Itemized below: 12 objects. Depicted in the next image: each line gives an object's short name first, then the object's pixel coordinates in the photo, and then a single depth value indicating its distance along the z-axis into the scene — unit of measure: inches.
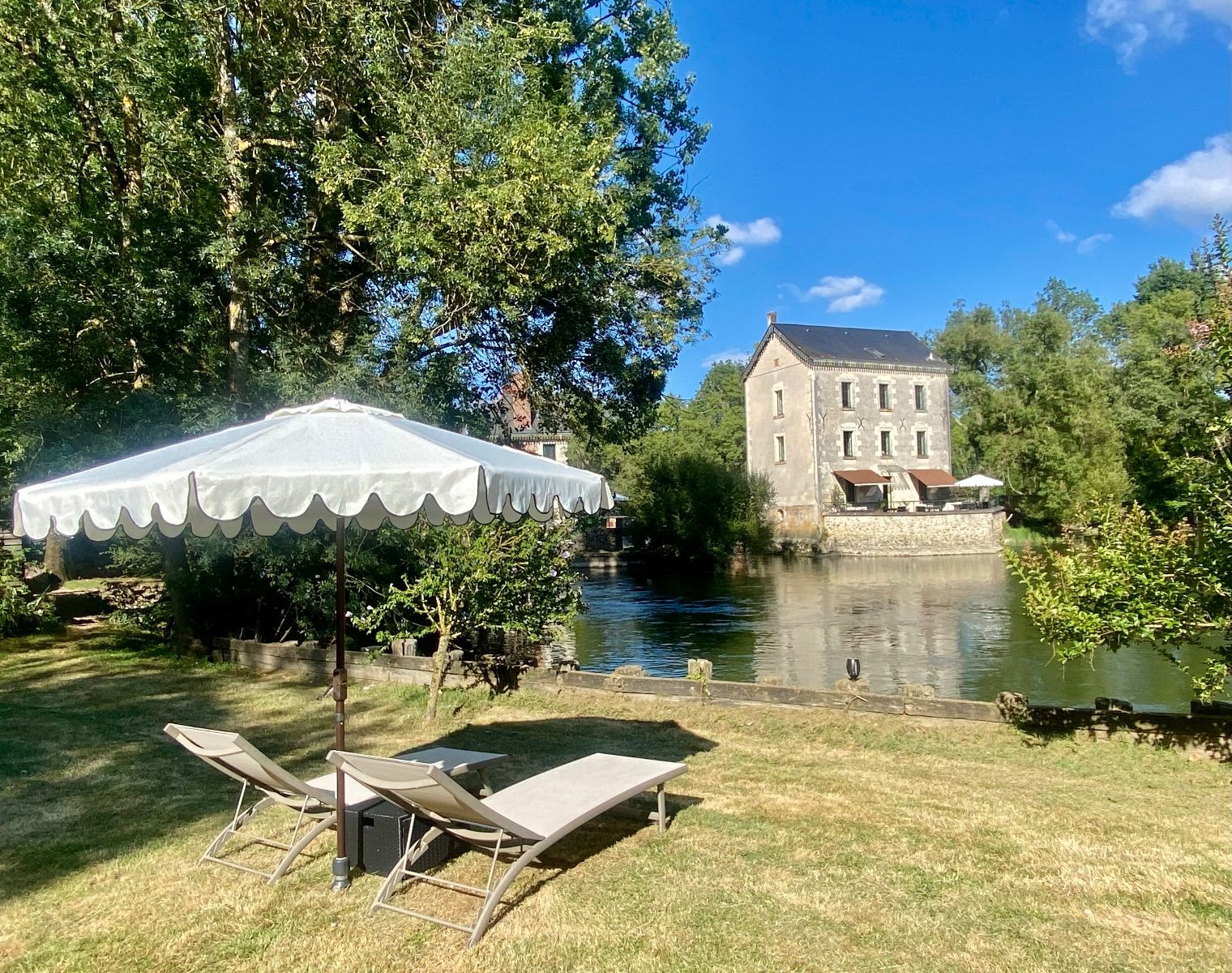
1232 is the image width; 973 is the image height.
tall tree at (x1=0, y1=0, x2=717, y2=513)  387.5
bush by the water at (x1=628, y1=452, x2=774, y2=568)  1498.5
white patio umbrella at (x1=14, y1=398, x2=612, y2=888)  129.6
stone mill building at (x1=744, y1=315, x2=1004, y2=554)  1700.3
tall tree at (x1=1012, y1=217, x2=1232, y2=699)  229.5
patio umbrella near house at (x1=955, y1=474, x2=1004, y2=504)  1638.8
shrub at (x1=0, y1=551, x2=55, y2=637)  494.6
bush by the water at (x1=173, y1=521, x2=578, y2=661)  339.3
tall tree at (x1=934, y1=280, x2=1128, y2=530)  1574.8
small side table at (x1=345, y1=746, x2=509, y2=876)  163.5
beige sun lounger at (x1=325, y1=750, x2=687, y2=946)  137.0
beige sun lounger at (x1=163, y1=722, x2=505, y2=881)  160.9
